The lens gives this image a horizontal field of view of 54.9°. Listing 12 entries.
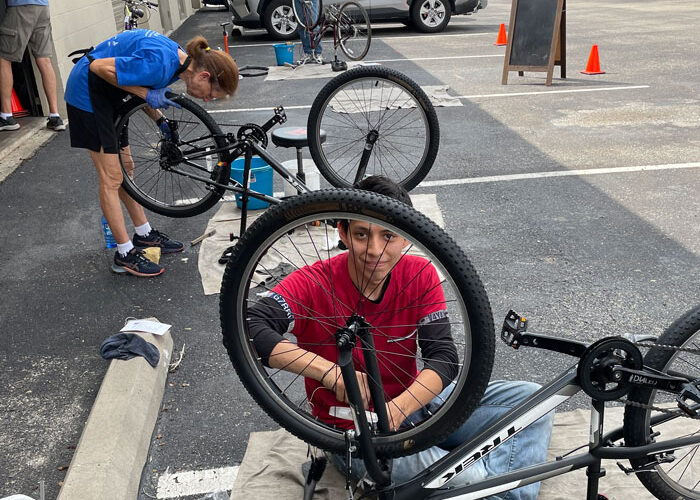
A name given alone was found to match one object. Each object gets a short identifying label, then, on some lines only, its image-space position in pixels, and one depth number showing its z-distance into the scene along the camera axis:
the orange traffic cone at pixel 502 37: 12.29
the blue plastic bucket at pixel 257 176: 4.91
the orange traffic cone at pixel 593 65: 9.55
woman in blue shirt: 3.73
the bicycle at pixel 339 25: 10.98
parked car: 13.52
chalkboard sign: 9.13
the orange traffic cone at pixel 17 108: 7.90
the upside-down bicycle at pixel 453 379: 1.81
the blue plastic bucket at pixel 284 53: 10.93
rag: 3.17
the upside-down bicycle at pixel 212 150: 4.18
